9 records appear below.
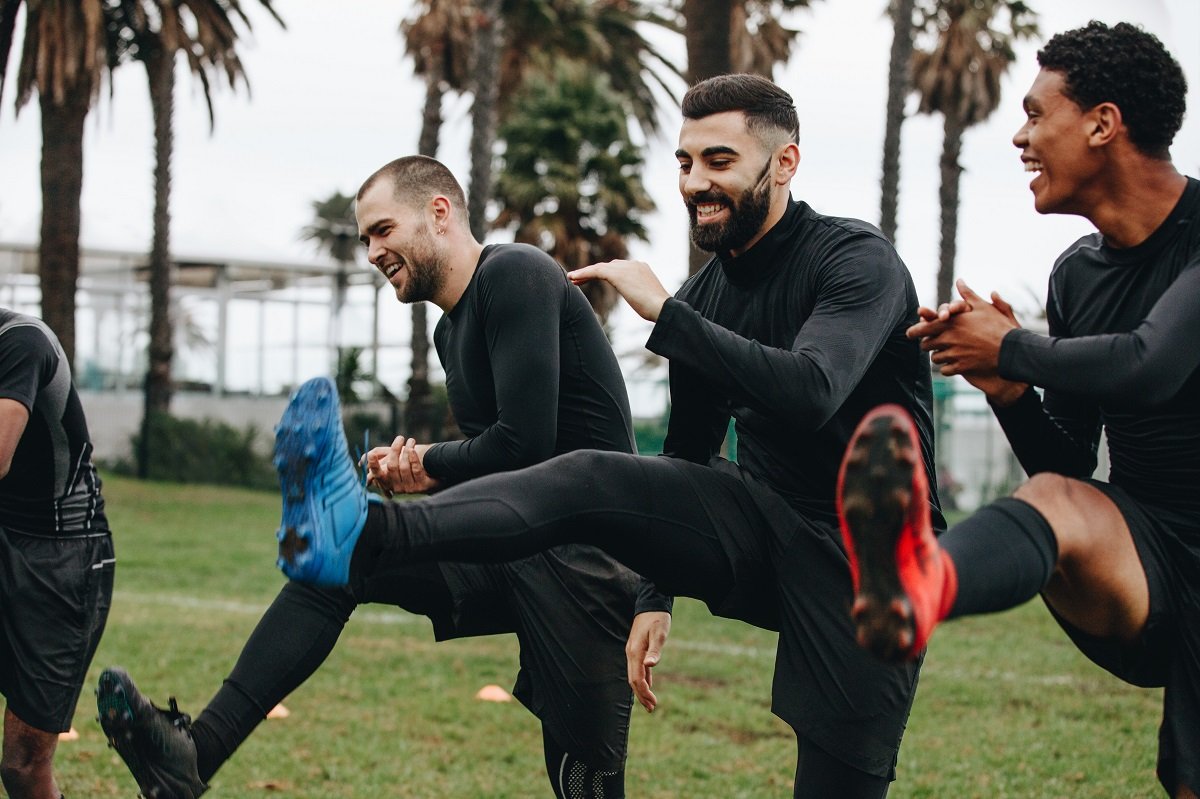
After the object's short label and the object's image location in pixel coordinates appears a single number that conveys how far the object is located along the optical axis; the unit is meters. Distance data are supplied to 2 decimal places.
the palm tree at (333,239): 34.22
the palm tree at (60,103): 19.73
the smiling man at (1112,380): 3.22
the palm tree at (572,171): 28.72
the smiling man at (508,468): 4.32
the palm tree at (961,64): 31.34
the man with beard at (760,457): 3.47
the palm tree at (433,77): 24.94
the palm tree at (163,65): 22.94
